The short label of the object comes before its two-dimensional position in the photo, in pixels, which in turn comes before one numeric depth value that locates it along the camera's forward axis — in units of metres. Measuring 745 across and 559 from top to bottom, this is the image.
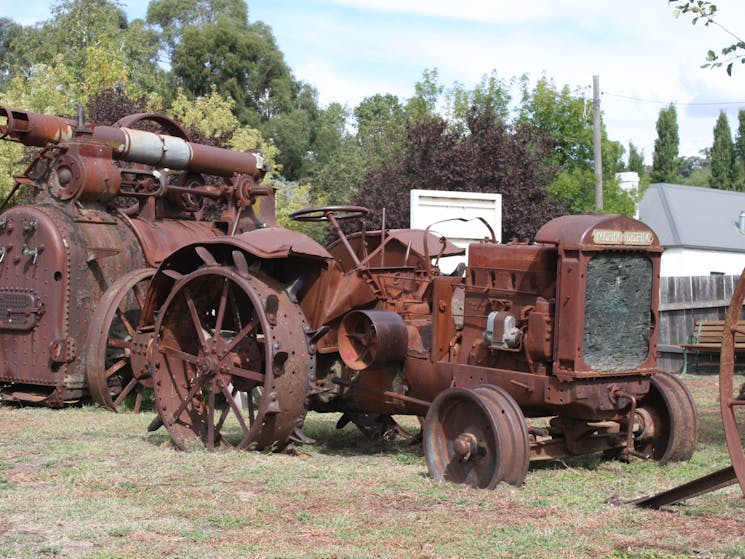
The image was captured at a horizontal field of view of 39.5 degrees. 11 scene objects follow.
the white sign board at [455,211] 14.76
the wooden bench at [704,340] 15.42
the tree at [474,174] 21.52
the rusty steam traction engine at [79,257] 10.02
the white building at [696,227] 33.41
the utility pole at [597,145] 23.19
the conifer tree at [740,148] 50.17
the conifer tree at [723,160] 50.41
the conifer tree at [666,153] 54.88
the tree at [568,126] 29.31
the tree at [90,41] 33.67
